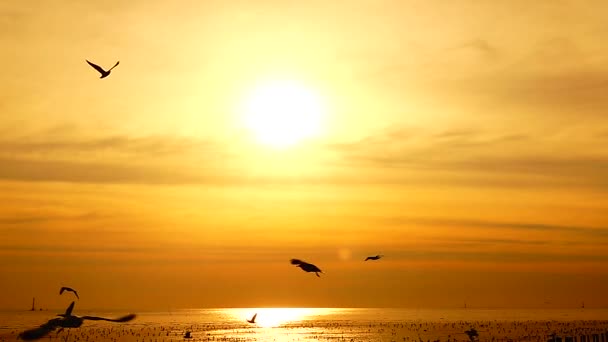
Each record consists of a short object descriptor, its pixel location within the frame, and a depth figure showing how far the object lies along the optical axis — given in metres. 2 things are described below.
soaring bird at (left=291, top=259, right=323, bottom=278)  25.77
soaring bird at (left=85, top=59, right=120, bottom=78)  26.37
